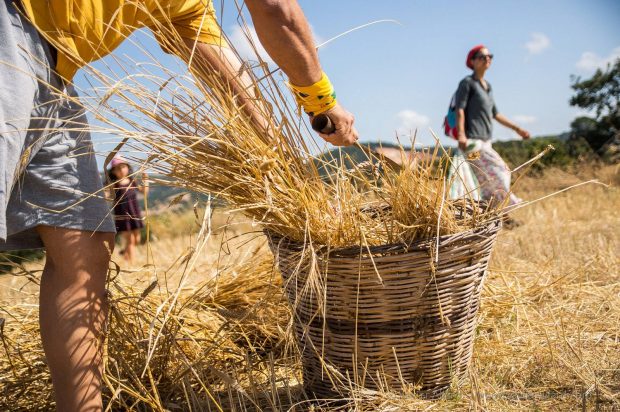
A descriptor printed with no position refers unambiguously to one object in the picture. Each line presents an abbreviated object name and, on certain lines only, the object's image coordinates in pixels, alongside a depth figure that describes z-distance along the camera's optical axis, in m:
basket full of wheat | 1.24
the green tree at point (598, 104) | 11.21
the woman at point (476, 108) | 4.19
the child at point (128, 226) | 4.23
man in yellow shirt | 1.10
